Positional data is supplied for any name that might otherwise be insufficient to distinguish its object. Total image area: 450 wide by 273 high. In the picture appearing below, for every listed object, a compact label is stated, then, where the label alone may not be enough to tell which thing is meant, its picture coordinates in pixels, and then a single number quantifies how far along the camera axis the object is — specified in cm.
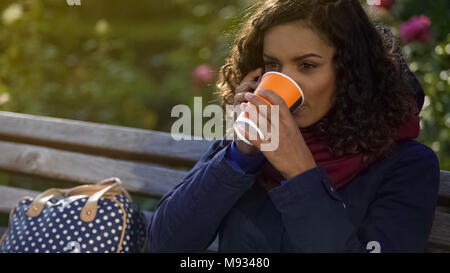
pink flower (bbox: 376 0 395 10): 518
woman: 258
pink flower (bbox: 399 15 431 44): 500
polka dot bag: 355
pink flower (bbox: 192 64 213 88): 638
